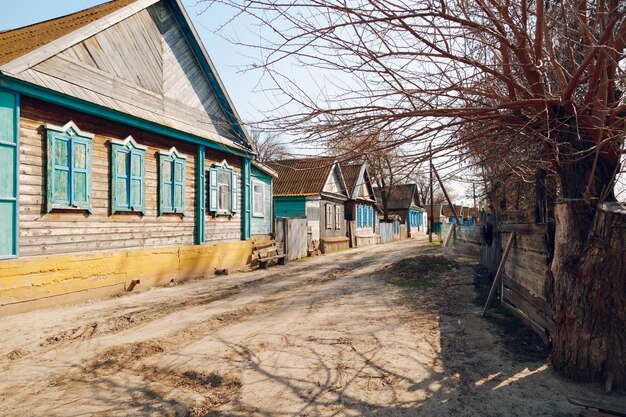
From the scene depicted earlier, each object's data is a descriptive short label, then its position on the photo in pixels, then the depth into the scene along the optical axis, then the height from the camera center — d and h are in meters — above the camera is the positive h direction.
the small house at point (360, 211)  29.06 +0.42
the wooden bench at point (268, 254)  14.81 -1.37
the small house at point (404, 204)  50.04 +1.51
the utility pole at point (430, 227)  31.34 -0.83
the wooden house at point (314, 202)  23.09 +0.85
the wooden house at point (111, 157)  7.43 +1.38
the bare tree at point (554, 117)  3.69 +0.95
